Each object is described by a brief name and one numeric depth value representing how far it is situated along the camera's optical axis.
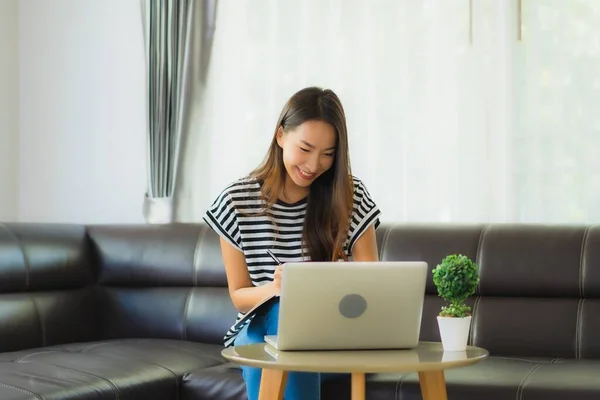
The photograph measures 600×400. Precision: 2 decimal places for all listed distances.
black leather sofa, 2.66
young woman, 2.49
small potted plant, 2.15
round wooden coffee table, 1.88
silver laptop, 1.98
